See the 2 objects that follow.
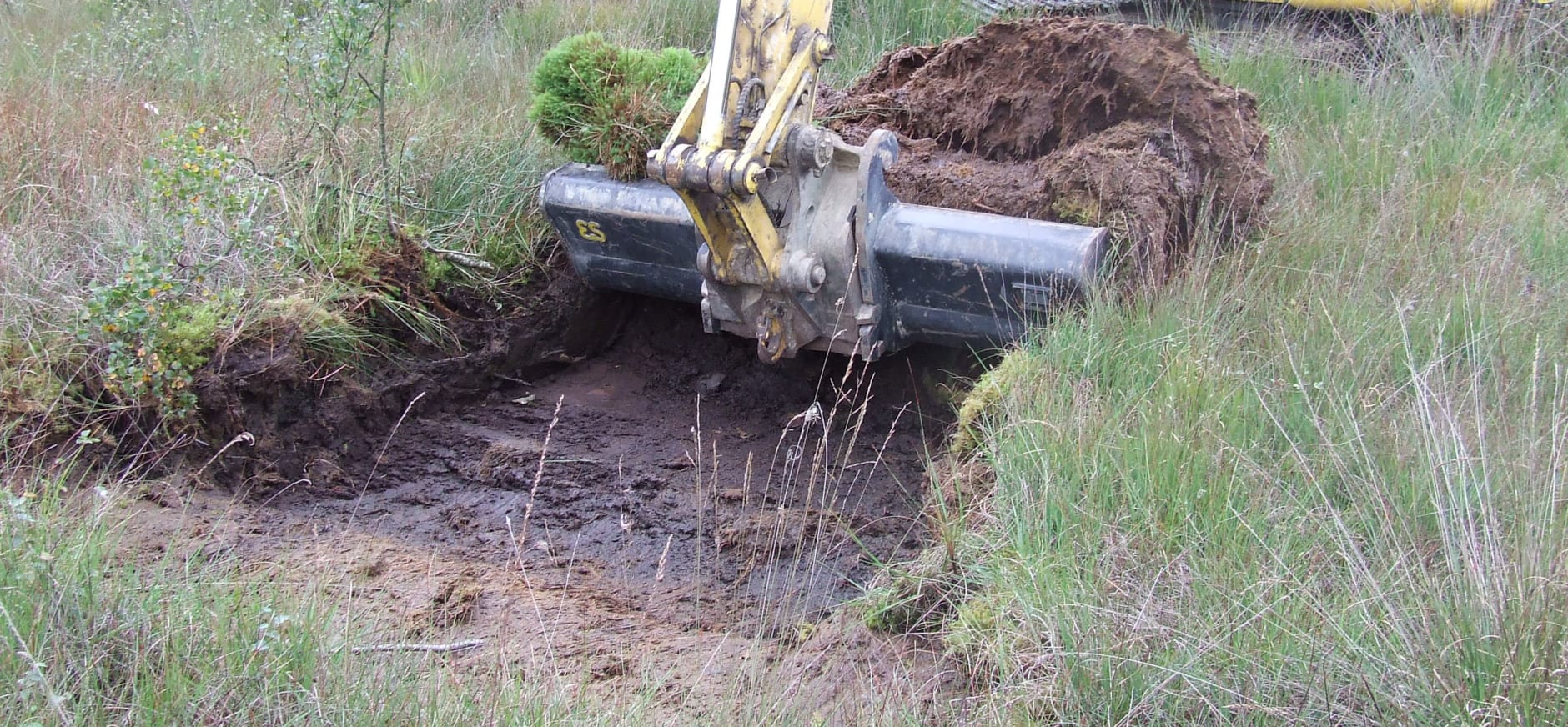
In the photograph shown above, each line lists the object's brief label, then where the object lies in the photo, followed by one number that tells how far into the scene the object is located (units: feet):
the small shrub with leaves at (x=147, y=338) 12.61
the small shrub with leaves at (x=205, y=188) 13.67
